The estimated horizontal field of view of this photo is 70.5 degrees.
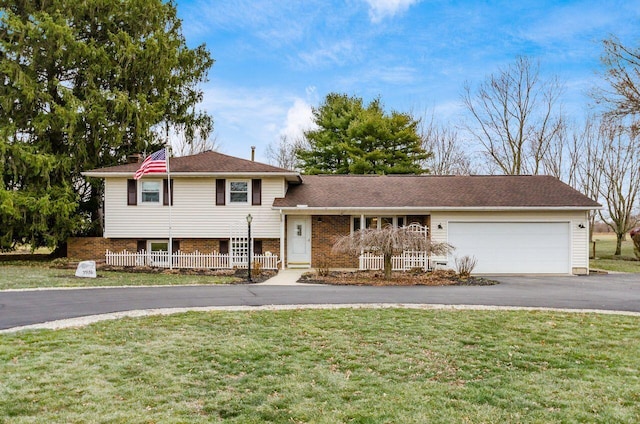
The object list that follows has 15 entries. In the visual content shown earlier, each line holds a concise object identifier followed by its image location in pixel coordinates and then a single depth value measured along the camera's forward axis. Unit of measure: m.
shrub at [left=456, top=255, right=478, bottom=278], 15.95
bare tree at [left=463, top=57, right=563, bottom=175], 31.61
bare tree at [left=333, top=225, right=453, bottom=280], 14.73
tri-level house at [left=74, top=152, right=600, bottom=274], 18.20
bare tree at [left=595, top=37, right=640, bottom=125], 21.88
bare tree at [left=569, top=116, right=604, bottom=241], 30.69
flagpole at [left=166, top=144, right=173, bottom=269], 17.84
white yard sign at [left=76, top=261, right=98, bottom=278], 14.87
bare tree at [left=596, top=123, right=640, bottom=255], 29.77
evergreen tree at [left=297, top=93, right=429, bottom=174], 31.39
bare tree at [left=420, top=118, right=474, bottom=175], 36.62
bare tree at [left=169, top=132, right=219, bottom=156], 36.48
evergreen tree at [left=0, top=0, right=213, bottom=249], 19.92
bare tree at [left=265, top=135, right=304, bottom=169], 42.22
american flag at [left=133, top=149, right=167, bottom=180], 17.00
